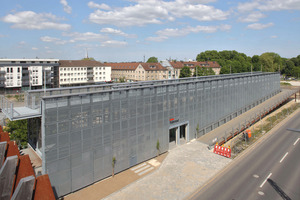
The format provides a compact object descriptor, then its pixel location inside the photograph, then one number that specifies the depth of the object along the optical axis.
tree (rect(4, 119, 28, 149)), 25.31
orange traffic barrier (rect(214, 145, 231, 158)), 21.58
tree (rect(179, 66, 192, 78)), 75.75
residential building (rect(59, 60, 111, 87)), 83.44
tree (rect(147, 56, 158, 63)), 162.25
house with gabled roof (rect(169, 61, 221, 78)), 97.06
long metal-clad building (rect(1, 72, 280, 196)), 14.72
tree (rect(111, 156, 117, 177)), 17.95
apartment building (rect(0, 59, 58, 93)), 68.69
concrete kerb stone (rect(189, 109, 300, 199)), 17.76
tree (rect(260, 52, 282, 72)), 109.12
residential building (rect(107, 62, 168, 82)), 88.88
